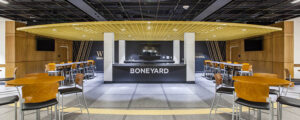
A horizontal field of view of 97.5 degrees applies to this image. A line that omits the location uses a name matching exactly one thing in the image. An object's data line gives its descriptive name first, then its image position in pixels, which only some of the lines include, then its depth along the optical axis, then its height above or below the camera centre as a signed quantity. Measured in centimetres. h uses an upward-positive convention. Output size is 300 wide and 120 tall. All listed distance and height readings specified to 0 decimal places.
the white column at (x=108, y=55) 674 +21
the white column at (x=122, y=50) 1084 +71
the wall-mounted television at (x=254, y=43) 777 +96
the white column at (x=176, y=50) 1087 +74
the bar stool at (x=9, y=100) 212 -68
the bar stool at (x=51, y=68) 563 -38
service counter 681 -73
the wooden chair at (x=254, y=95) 203 -58
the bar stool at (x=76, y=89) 282 -68
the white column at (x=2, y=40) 665 +97
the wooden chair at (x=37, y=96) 207 -61
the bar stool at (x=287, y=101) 206 -69
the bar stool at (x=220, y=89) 282 -68
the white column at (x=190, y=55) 671 +20
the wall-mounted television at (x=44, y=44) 810 +101
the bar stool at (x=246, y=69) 561 -44
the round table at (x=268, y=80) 239 -44
